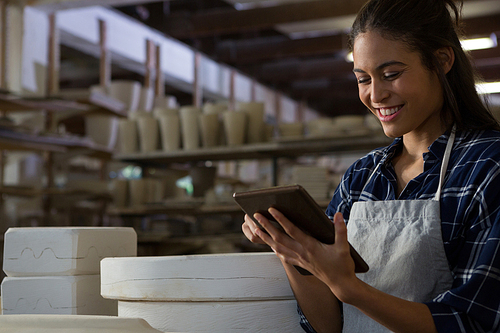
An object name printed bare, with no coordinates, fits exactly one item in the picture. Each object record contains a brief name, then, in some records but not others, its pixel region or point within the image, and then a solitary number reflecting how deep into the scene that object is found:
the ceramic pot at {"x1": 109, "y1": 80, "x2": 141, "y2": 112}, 5.19
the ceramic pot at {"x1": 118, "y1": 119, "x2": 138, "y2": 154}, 4.09
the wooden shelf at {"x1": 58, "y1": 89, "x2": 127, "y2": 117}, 4.21
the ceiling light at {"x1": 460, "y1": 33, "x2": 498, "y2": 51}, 5.12
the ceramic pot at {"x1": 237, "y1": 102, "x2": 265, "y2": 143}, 3.79
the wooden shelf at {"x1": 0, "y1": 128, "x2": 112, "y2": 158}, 3.77
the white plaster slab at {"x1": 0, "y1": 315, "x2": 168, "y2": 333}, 1.04
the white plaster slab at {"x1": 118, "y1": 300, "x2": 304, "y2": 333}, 1.22
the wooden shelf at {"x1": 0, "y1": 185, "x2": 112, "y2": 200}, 4.06
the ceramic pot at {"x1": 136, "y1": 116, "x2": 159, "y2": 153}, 4.00
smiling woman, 0.96
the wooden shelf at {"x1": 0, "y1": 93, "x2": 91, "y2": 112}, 3.90
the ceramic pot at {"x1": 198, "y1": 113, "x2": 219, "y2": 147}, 3.81
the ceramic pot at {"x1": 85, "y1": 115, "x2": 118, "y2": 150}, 5.00
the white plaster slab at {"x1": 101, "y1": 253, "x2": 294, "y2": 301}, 1.21
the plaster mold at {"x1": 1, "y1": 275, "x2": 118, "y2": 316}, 1.41
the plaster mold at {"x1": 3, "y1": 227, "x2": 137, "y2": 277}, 1.42
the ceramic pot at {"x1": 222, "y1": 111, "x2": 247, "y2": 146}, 3.71
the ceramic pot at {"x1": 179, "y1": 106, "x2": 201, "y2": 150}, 3.87
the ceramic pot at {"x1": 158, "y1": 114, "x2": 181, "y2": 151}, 3.93
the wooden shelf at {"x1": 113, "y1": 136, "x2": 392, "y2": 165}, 3.43
